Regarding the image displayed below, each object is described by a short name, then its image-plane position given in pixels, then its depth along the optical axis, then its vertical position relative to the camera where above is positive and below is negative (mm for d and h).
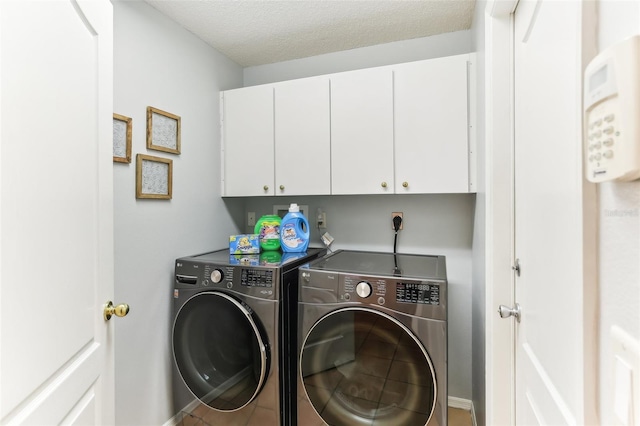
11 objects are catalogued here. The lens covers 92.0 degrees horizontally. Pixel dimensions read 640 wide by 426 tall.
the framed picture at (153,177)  1651 +202
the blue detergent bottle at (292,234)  2041 -145
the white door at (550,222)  521 -26
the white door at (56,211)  629 +4
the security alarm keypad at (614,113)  348 +121
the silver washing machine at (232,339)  1562 -676
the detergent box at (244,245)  1961 -205
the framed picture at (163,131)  1708 +476
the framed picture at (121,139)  1519 +375
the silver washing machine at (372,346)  1364 -626
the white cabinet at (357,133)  1731 +499
